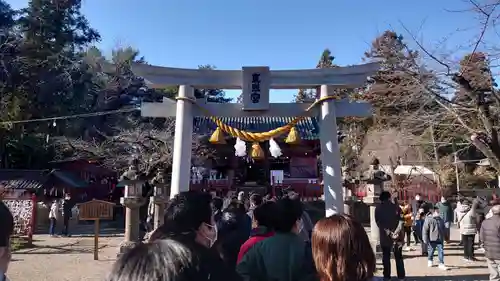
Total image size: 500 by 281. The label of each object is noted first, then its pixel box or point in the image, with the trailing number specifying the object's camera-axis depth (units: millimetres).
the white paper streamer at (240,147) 11461
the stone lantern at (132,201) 9562
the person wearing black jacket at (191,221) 2135
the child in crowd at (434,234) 8170
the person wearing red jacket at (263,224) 3064
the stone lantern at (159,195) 10516
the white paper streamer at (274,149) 12284
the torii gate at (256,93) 7973
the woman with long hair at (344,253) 1832
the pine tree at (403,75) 7023
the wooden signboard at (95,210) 10578
